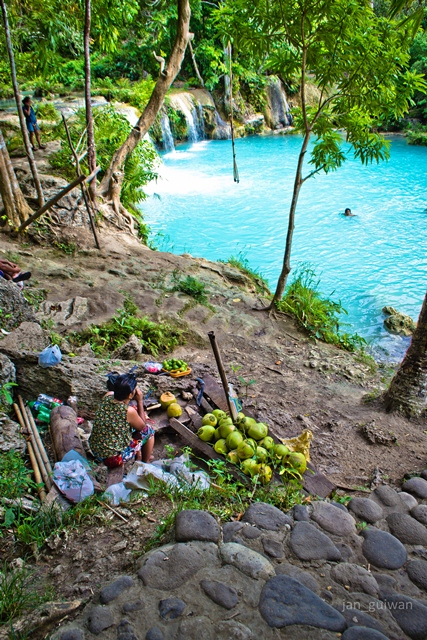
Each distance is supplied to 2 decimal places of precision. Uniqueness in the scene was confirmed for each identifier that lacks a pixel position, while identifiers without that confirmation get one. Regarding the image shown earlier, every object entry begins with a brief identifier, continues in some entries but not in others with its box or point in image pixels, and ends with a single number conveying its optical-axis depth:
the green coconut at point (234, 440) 3.52
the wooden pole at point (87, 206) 8.06
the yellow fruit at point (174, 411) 4.06
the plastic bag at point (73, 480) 3.04
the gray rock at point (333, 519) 2.71
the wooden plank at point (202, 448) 3.33
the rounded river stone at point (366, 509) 2.93
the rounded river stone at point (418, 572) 2.39
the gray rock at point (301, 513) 2.77
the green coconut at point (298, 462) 3.41
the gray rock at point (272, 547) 2.43
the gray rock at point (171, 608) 1.98
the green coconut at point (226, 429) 3.66
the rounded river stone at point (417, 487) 3.31
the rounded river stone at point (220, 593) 2.05
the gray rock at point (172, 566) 2.14
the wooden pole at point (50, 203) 6.87
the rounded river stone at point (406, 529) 2.74
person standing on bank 9.66
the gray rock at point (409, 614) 2.00
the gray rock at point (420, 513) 2.94
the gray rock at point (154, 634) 1.87
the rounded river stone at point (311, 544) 2.45
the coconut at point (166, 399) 4.14
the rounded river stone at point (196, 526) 2.44
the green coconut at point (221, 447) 3.54
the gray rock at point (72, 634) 1.86
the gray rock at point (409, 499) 3.11
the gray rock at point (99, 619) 1.90
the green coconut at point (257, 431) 3.64
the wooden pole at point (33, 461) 3.08
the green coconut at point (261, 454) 3.38
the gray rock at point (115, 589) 2.06
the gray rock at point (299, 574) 2.20
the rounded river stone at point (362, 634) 1.90
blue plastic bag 4.20
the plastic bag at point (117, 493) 3.07
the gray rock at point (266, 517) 2.63
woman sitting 3.42
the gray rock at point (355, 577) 2.25
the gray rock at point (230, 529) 2.51
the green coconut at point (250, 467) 3.26
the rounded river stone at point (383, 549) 2.51
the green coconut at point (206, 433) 3.71
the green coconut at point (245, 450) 3.37
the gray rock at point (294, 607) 1.96
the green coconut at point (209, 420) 3.85
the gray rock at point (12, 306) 5.08
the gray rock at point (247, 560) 2.23
